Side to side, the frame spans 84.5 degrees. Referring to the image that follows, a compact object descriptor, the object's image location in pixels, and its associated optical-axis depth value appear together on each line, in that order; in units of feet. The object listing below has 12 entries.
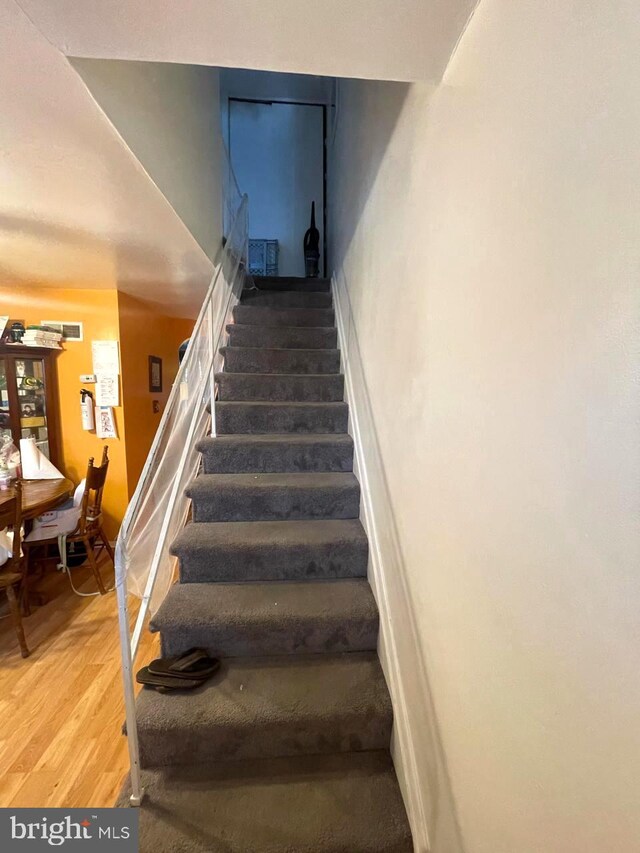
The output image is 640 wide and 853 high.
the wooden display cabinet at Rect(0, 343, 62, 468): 9.43
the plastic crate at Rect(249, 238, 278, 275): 14.69
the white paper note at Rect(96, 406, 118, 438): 10.50
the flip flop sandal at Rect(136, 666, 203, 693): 4.10
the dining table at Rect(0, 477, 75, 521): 7.66
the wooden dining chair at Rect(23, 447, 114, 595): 8.91
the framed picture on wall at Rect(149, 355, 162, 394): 12.27
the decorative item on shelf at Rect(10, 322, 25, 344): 9.90
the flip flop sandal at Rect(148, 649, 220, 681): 4.22
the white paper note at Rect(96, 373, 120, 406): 10.34
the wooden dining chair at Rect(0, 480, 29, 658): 6.80
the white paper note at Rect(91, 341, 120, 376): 10.23
